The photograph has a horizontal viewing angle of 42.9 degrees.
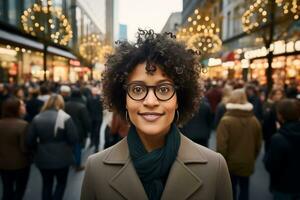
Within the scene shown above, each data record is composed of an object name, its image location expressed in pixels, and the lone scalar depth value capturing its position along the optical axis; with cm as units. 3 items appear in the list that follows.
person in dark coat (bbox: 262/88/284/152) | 795
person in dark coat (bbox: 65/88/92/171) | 891
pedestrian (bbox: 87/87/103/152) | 1128
